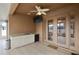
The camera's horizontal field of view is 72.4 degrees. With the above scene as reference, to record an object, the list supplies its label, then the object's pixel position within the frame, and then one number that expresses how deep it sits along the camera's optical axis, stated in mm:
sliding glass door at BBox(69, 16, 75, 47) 1584
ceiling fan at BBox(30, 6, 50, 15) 1300
